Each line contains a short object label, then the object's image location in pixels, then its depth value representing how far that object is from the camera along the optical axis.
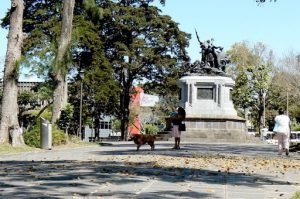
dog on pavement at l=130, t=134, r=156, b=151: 20.52
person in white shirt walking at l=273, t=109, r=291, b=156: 18.22
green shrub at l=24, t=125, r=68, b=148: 22.89
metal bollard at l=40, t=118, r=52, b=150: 21.88
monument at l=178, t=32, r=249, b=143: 35.25
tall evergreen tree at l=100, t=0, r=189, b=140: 49.66
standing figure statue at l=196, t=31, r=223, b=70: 38.94
